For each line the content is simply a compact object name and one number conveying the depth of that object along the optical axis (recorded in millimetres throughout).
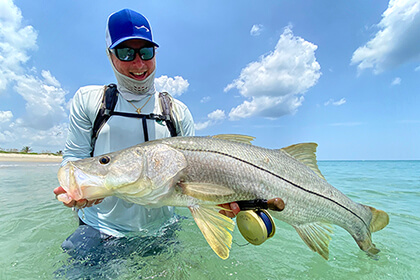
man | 658
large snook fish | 494
